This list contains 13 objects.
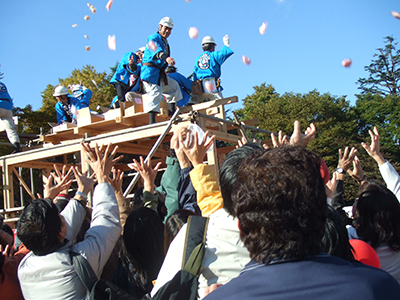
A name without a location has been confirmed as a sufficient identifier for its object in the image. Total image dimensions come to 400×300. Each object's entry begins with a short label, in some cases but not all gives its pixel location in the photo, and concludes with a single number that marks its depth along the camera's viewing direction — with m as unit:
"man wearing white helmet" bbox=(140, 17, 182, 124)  6.70
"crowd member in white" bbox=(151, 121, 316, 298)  1.59
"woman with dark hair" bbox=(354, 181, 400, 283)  2.37
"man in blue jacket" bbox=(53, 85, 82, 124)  9.69
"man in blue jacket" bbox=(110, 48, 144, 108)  8.60
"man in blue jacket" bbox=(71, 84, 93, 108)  10.93
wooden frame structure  5.88
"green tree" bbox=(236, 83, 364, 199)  21.44
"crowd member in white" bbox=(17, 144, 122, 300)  2.37
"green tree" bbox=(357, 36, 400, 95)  32.12
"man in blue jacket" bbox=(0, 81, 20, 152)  8.63
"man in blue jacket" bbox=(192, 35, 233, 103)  8.96
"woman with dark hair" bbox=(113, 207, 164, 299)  2.54
